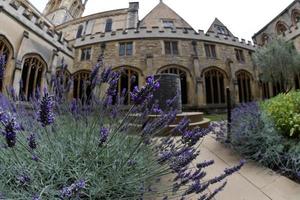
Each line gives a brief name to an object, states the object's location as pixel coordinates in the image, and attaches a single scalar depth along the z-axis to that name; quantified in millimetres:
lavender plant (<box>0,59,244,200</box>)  1212
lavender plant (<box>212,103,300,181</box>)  2416
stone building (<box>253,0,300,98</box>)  15766
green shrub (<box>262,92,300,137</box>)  2697
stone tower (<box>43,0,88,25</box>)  30908
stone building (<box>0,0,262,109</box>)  12734
